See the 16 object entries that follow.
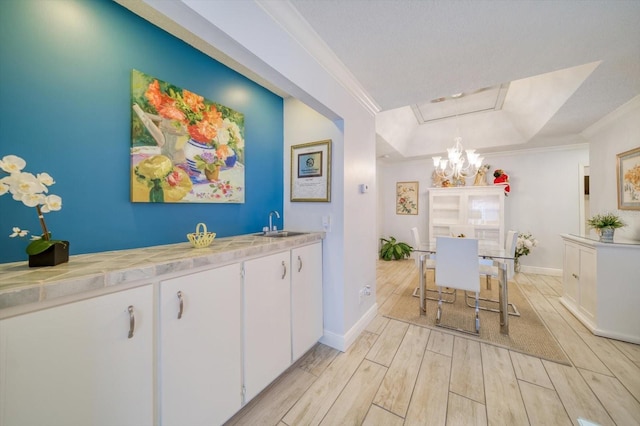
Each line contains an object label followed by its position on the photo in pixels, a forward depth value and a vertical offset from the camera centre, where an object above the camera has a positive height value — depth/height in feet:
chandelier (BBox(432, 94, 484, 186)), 10.27 +2.49
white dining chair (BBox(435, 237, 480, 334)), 7.86 -1.90
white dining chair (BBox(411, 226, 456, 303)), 10.23 -2.39
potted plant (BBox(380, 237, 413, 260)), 17.85 -3.03
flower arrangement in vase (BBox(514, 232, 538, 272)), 13.80 -1.95
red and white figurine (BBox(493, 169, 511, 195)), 14.55 +2.15
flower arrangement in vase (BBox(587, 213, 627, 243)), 7.57 -0.46
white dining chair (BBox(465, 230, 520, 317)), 9.11 -2.45
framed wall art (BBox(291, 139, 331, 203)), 7.17 +1.35
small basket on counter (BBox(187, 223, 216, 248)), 4.76 -0.59
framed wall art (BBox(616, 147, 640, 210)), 7.80 +1.21
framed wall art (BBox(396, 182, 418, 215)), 18.35 +1.19
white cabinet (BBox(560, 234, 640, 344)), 7.11 -2.52
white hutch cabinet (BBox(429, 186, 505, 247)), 14.82 +0.09
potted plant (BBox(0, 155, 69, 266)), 2.85 +0.15
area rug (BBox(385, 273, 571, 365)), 6.89 -4.11
